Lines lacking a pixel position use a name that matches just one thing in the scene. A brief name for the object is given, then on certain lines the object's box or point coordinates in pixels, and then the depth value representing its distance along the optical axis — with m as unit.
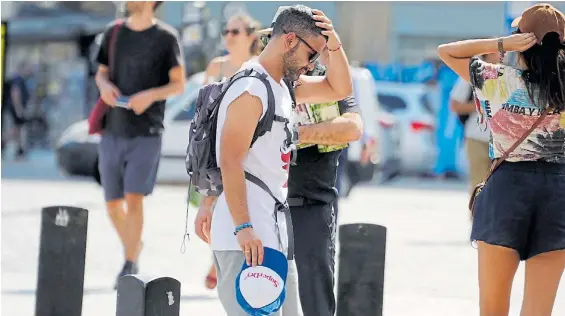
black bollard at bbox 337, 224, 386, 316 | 13.17
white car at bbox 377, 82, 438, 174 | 42.06
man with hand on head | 9.12
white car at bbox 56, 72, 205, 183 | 34.41
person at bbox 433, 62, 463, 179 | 42.69
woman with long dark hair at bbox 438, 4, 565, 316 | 10.35
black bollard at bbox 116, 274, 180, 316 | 10.56
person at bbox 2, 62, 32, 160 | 50.91
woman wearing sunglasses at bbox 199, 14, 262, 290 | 17.30
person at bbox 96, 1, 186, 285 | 16.84
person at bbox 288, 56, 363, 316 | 11.72
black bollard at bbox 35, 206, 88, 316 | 13.62
